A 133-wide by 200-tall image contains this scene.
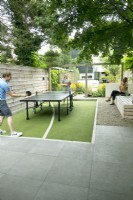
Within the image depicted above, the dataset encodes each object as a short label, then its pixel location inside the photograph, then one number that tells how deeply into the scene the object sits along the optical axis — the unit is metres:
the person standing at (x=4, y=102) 4.01
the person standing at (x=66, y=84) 10.46
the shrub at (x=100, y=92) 11.29
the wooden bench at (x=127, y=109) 5.42
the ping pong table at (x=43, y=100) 5.47
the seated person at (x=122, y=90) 8.09
